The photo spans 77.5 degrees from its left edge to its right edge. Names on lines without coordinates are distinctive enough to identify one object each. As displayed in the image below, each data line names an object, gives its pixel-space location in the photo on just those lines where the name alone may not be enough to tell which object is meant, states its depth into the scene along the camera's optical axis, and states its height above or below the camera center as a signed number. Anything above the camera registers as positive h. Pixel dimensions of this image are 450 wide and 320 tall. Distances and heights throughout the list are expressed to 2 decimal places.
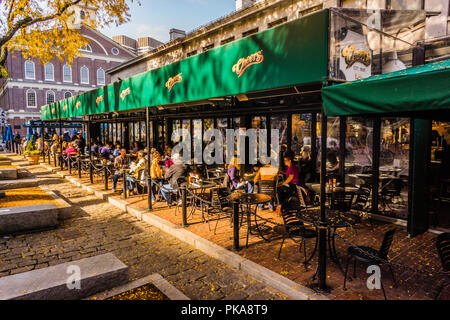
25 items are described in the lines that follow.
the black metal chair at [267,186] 6.90 -1.07
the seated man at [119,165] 10.03 -0.83
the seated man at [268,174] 6.95 -0.77
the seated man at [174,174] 7.61 -0.84
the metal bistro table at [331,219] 3.87 -1.13
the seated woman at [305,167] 8.00 -0.73
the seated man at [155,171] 8.44 -0.83
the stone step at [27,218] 6.08 -1.65
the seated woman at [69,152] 14.23 -0.39
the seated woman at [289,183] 6.98 -1.02
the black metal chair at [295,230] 4.36 -1.40
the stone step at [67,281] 3.15 -1.64
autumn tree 8.57 +4.17
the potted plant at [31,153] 19.03 -0.58
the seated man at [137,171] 9.23 -0.90
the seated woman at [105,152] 13.35 -0.39
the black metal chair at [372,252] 3.53 -1.46
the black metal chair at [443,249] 3.30 -1.32
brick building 43.00 +10.76
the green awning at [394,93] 2.73 +0.53
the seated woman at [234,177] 7.32 -0.89
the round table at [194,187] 6.55 -1.09
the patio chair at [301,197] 5.98 -1.20
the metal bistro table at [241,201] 4.93 -1.08
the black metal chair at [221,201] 6.23 -1.31
